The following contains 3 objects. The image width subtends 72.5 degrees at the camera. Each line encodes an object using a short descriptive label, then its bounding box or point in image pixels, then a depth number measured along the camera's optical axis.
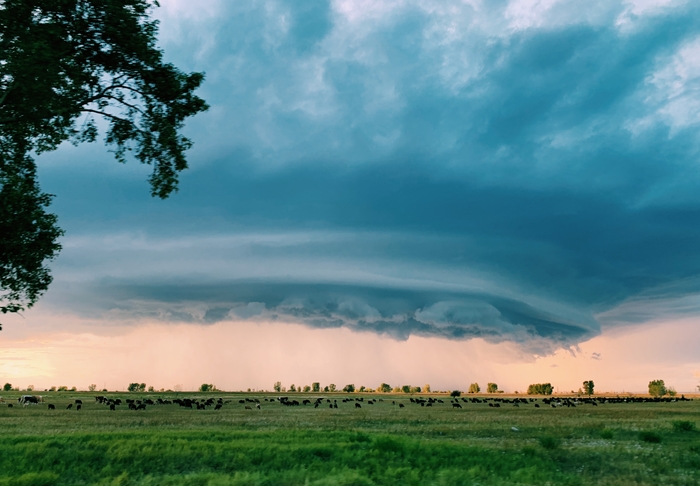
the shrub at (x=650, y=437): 29.30
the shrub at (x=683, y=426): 35.75
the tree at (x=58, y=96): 17.81
